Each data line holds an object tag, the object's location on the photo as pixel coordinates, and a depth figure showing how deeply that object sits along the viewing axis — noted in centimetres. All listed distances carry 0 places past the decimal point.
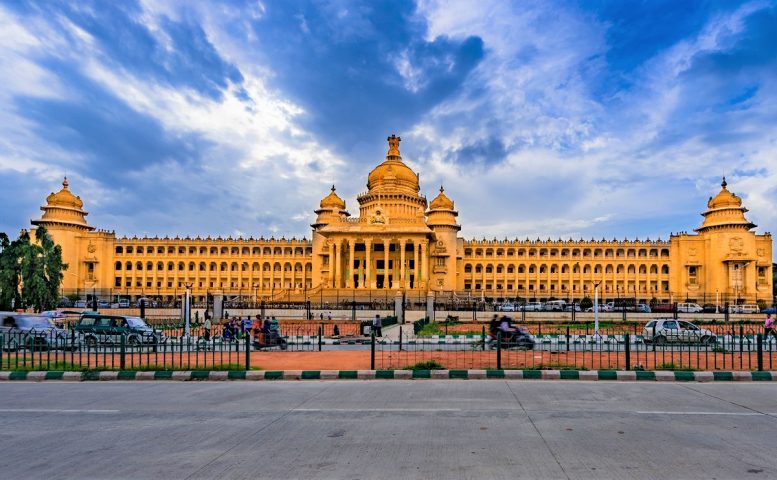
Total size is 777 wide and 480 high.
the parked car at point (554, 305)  5756
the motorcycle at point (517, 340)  2262
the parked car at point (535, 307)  5765
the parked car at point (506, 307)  5618
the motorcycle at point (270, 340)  2392
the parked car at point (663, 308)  5620
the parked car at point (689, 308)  5758
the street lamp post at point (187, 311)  2772
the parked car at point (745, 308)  5748
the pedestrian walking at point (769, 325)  2831
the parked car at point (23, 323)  2448
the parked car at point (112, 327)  2380
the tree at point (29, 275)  4575
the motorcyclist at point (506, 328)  2266
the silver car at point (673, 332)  2456
